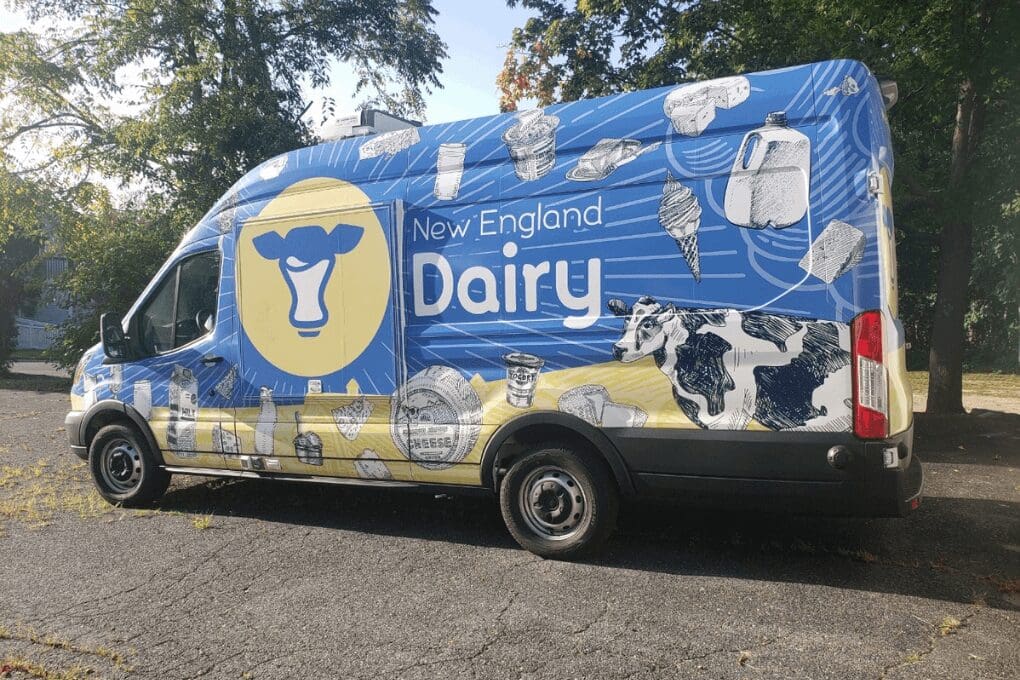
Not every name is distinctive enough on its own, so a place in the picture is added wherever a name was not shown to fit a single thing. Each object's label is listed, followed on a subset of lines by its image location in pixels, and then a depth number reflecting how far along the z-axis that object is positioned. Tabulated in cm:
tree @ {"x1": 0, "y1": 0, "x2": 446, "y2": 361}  1662
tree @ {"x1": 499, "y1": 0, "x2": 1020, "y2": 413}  863
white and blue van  418
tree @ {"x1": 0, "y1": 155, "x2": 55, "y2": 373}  1886
